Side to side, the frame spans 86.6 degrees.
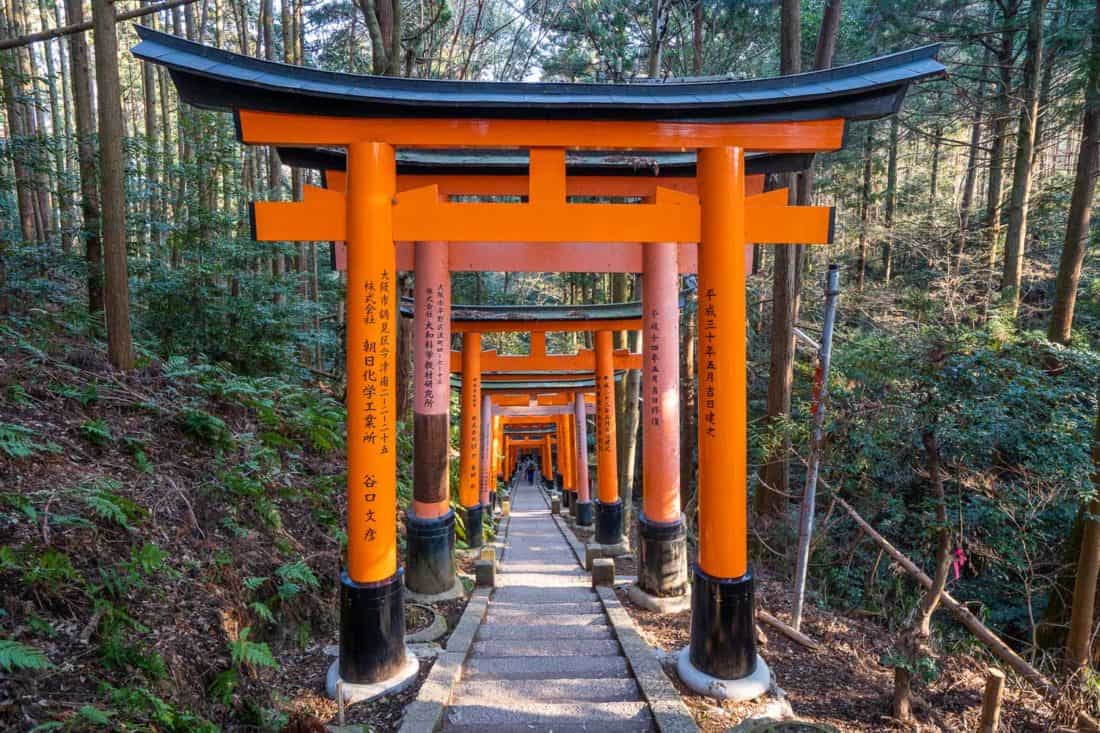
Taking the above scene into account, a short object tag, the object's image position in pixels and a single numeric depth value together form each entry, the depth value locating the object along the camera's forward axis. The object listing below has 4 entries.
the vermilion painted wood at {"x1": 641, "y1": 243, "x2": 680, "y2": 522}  6.39
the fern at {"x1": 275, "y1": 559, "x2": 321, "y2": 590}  4.83
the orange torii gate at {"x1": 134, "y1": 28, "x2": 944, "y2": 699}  4.17
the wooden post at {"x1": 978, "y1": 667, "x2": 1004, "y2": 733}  3.80
